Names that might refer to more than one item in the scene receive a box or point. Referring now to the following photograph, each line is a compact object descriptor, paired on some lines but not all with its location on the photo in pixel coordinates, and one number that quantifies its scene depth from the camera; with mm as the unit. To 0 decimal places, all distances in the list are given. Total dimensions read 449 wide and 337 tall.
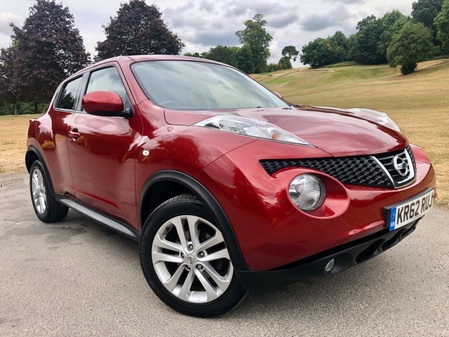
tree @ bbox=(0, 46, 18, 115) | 42469
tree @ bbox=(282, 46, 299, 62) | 128500
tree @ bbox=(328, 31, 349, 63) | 100688
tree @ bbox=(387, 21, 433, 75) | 59438
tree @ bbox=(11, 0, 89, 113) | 36562
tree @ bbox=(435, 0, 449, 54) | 62719
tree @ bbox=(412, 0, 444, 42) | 80125
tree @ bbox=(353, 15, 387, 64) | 85688
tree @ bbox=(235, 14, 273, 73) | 105438
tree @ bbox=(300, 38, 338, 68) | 100312
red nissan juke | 2094
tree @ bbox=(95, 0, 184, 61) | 41000
